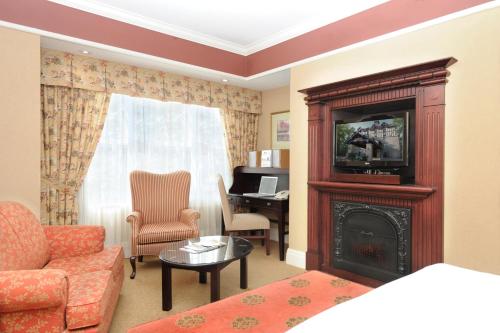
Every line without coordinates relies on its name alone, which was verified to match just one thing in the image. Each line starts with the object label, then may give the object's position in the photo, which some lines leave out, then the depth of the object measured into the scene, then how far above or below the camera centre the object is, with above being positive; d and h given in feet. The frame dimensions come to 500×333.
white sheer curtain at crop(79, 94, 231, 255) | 12.51 +0.27
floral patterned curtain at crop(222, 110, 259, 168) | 15.93 +1.45
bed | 3.07 -1.65
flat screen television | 9.41 +0.66
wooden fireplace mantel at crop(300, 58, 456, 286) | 8.36 -0.09
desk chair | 13.15 -2.57
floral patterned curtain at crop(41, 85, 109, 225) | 11.12 +0.64
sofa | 5.16 -2.37
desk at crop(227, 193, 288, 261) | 12.72 -1.91
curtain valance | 11.17 +3.33
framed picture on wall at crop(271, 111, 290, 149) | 15.57 +1.63
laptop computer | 14.88 -1.23
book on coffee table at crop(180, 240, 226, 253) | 8.82 -2.50
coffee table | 7.77 -2.55
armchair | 10.82 -2.02
